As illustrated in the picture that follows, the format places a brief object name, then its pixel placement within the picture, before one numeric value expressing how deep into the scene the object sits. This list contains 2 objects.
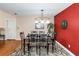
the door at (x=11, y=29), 4.87
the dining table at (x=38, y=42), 2.57
